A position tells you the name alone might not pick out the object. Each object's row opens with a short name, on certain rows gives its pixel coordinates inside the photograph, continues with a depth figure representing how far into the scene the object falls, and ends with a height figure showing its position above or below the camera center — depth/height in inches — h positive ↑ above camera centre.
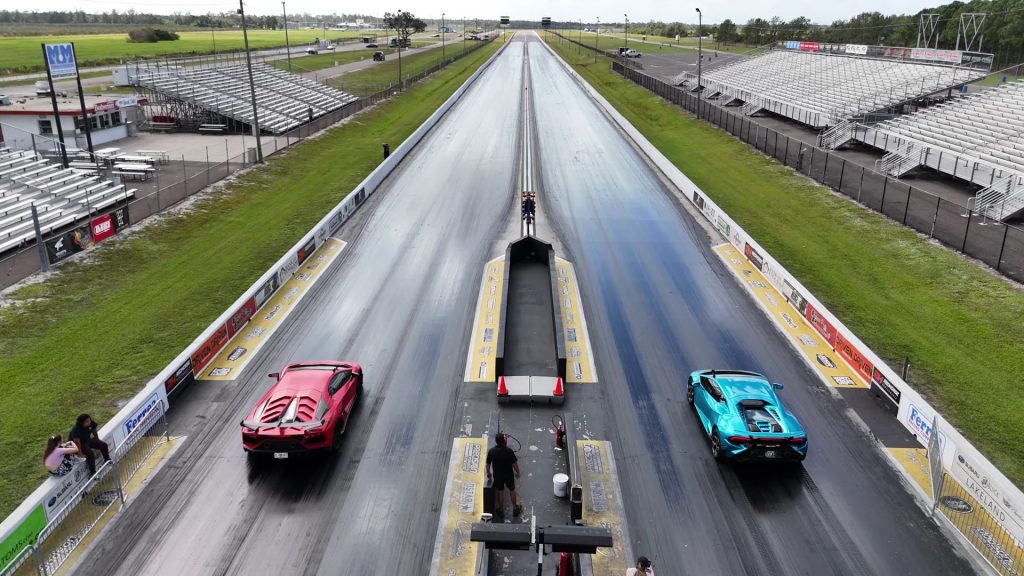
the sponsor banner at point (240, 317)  757.4 -275.7
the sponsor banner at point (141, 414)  544.4 -272.9
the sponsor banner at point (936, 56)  2212.1 -14.4
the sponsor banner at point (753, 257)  975.0 -274.5
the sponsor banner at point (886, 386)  613.6 -283.3
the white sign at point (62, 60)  1373.0 -10.7
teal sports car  519.5 -265.5
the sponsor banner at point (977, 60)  2047.2 -25.7
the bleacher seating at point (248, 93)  2162.9 -129.2
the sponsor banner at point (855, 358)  666.2 -285.6
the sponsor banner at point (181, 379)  619.6 -277.2
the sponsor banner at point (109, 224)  1051.3 -247.1
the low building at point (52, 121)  1638.8 -153.5
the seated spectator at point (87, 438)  481.7 -249.9
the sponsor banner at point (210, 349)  677.3 -278.4
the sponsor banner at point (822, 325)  751.1 -282.8
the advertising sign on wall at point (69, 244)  964.6 -252.4
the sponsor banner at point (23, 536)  408.7 -274.4
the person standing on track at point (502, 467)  449.1 -251.6
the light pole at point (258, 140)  1622.8 -188.9
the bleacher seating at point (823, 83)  2000.5 -103.7
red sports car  523.8 -262.5
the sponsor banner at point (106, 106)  1821.2 -129.1
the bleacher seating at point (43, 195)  1072.2 -227.9
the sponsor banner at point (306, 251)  988.6 -267.8
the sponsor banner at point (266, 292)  830.5 -273.5
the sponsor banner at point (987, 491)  444.8 -278.3
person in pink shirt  470.0 -255.1
